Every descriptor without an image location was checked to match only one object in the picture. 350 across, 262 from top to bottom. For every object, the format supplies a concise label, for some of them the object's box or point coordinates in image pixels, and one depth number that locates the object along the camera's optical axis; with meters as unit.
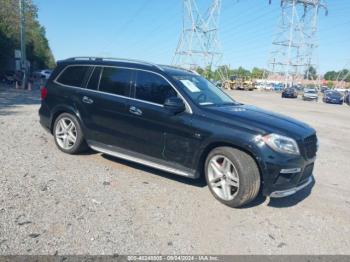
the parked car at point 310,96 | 45.66
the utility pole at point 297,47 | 71.69
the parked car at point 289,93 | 50.35
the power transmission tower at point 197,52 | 62.84
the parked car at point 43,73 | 52.30
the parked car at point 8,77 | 29.20
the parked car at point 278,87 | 85.43
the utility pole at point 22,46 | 27.98
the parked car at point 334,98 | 41.16
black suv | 4.48
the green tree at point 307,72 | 81.55
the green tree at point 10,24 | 31.10
